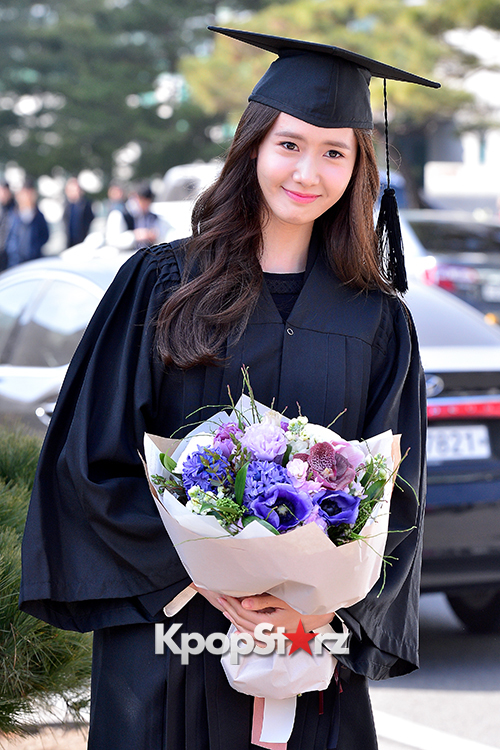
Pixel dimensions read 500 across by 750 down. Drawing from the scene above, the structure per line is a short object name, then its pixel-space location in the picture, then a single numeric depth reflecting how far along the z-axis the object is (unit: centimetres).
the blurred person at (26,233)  1455
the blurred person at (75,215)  1706
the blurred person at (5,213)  1536
